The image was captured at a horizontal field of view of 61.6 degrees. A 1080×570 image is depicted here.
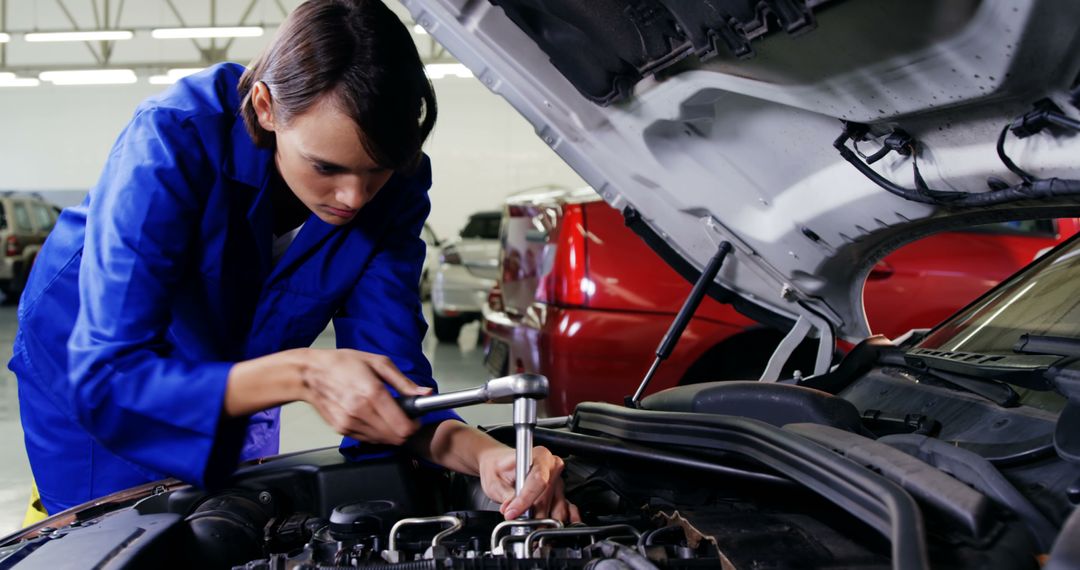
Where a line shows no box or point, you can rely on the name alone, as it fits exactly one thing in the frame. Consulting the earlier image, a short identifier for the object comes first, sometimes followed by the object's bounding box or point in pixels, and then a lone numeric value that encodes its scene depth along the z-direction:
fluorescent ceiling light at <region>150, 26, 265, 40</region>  11.11
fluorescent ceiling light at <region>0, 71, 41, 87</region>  13.14
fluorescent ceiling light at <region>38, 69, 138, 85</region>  12.85
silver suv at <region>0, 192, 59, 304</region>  10.23
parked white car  6.76
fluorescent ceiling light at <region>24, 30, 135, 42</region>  11.38
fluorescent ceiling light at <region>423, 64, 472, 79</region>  11.81
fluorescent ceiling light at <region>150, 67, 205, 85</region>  12.84
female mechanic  1.17
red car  3.04
